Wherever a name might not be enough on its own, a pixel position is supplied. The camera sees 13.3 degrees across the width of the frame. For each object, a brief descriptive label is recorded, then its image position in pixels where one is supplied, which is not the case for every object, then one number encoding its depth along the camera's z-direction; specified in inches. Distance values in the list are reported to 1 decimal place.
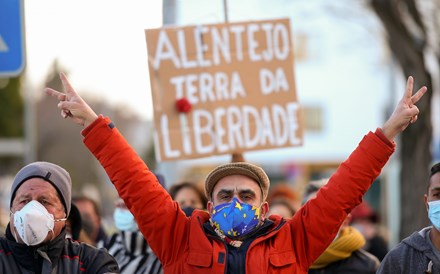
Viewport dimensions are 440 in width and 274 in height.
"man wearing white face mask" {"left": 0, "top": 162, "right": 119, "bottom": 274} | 346.9
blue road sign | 512.6
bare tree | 841.1
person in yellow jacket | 474.5
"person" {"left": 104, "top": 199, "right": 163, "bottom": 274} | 466.2
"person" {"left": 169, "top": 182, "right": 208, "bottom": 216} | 519.5
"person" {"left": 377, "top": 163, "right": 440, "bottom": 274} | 374.7
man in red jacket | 354.1
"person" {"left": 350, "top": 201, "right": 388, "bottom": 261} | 826.1
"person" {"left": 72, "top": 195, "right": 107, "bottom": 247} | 563.4
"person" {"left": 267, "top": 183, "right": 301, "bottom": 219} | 562.1
